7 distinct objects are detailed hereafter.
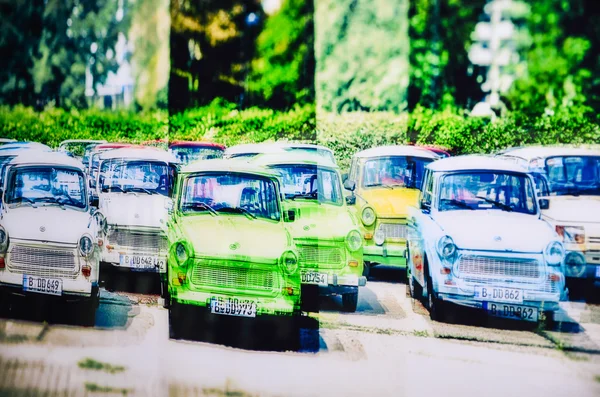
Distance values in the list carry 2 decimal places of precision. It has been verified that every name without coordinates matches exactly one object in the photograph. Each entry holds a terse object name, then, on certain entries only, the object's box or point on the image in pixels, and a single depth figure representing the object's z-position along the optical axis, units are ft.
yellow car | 25.31
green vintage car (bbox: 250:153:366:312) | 25.52
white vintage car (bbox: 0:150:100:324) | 28.32
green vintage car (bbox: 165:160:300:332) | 24.99
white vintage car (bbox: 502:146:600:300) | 22.85
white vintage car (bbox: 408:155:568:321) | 22.85
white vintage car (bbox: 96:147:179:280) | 28.14
